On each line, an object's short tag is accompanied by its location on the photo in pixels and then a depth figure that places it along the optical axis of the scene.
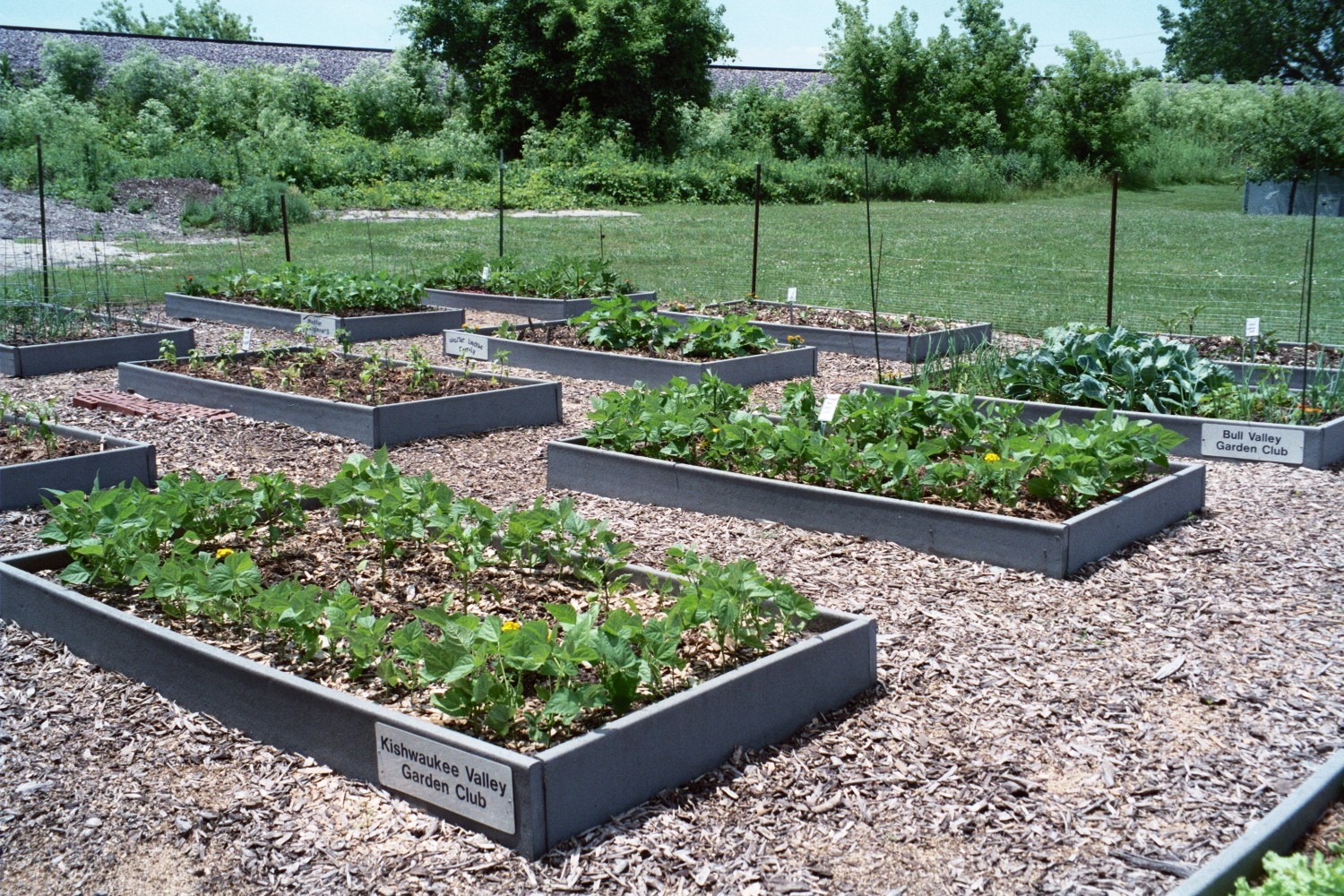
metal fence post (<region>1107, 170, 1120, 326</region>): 8.53
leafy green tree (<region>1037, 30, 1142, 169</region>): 35.44
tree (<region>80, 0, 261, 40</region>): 61.28
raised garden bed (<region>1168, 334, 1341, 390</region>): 7.54
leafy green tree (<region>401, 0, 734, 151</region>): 32.34
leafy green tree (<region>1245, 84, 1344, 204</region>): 25.58
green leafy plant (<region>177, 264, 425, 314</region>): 11.22
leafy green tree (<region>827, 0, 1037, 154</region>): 35.91
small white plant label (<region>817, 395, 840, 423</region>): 5.87
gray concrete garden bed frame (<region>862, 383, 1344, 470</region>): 6.42
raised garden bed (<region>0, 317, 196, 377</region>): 9.30
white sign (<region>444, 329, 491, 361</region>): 8.88
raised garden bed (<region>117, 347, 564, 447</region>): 7.26
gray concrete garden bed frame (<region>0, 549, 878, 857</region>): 2.97
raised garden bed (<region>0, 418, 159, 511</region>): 5.89
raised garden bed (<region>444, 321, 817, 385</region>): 8.73
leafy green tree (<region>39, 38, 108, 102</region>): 33.25
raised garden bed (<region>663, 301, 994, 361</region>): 10.03
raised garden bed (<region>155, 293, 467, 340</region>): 10.87
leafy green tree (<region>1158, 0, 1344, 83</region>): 54.41
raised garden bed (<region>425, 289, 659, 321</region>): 11.59
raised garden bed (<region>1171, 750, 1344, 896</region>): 2.61
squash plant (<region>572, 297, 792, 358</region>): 9.05
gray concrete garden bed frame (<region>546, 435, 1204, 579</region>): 4.91
